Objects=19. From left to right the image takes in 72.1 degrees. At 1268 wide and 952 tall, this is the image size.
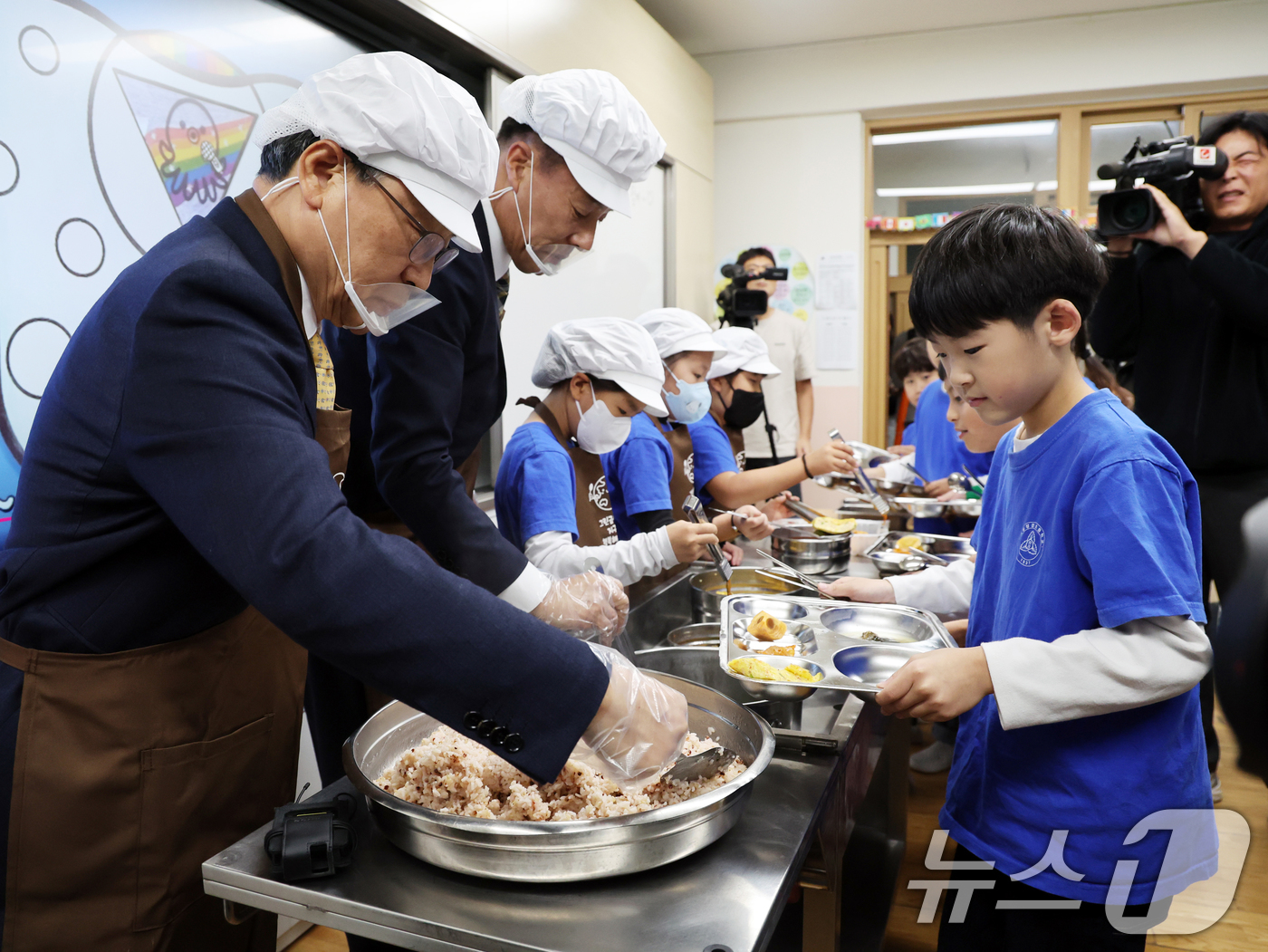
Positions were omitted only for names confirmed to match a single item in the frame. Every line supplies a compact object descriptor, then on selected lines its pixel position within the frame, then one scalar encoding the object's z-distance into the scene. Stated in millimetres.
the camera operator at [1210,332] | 2146
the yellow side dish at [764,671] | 1091
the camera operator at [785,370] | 4895
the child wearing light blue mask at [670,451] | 2285
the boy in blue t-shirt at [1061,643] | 938
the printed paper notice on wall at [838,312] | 5473
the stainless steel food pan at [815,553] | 2150
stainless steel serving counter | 689
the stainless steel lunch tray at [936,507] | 2732
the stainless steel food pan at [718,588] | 1780
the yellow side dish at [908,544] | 2285
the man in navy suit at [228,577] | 718
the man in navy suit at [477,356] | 1316
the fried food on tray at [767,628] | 1330
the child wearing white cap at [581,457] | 1844
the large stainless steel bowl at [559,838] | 726
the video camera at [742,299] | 4574
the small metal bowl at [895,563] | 2123
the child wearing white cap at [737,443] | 2684
